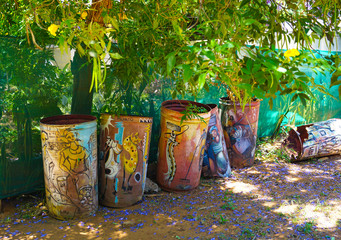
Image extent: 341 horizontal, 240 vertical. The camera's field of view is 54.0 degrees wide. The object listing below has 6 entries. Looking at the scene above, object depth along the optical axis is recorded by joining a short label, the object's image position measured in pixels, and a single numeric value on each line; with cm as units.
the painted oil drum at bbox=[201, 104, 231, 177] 401
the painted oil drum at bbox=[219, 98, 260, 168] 438
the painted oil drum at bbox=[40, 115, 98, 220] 289
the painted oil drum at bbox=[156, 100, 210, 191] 354
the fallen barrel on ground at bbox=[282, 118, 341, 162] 475
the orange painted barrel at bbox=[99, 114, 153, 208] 324
